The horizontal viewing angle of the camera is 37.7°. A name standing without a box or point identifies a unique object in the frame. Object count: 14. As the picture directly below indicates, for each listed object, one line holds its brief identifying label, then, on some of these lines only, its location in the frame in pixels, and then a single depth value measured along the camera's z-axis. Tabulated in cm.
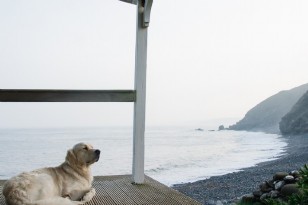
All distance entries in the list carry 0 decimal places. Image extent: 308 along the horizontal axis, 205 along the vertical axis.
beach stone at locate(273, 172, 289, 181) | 480
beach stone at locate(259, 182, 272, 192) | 485
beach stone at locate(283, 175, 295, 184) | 461
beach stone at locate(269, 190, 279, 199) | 461
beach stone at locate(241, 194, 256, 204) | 499
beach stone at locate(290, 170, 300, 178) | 457
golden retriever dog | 301
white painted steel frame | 420
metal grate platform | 352
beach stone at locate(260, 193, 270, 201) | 467
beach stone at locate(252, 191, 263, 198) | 493
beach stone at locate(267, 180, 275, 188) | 488
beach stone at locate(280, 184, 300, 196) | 436
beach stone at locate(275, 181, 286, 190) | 466
